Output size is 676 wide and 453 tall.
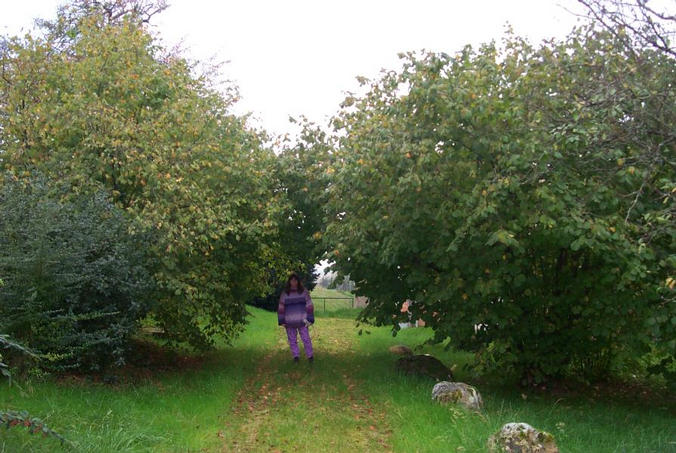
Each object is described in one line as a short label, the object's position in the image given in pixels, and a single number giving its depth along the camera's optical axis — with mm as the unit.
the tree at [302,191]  12867
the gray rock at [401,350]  15859
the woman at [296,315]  12938
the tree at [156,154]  10531
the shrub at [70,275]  8367
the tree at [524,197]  8141
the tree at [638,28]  7844
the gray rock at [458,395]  8719
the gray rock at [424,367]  11617
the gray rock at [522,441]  6395
